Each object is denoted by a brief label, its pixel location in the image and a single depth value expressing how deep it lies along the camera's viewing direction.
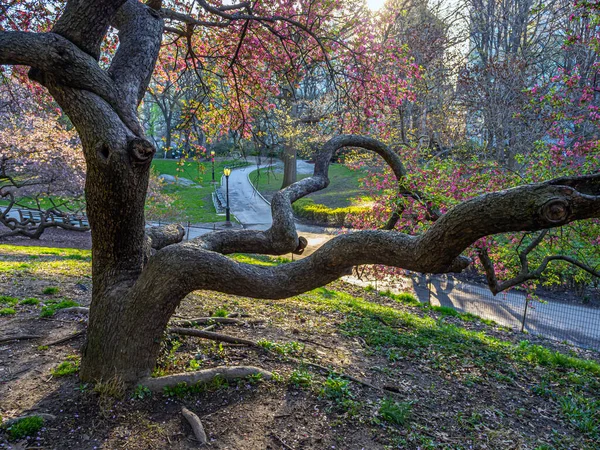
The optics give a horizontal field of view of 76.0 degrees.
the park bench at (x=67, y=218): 18.20
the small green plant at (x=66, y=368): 3.62
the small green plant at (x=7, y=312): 4.94
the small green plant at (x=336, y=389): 3.72
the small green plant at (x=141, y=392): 3.34
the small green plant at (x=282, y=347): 4.48
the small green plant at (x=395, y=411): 3.48
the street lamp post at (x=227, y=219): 22.81
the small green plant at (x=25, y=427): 2.83
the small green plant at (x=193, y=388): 3.46
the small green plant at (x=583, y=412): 3.99
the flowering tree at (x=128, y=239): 3.09
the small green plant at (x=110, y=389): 3.29
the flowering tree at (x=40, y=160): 13.54
